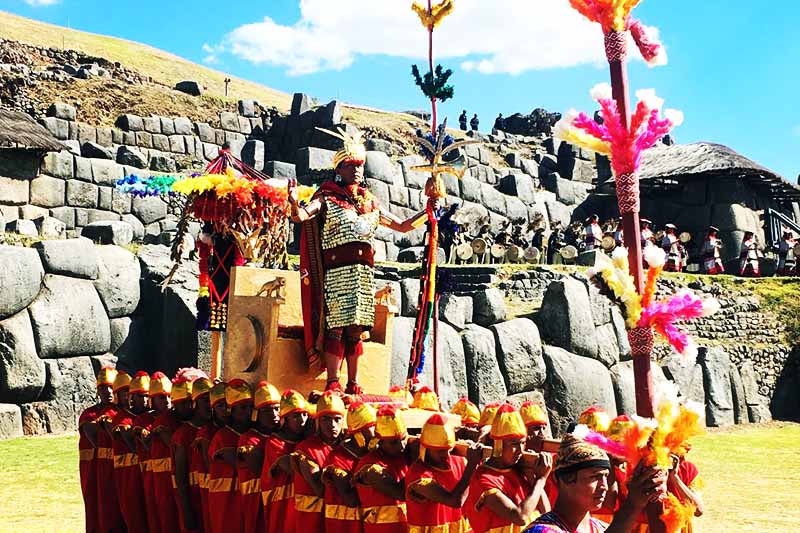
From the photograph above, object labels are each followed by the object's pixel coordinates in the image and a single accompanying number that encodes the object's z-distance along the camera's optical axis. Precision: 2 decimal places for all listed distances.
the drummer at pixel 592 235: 29.64
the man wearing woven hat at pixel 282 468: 6.89
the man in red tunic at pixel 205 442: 7.53
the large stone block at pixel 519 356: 17.39
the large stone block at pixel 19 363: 14.82
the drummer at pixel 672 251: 28.50
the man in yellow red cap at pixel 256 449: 7.12
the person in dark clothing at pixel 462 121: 50.69
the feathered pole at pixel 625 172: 4.38
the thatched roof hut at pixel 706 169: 35.25
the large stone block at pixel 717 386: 21.00
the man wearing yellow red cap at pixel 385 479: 6.05
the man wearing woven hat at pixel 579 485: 3.51
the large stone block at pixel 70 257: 15.82
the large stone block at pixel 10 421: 14.81
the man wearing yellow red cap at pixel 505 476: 5.49
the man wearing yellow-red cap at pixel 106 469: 8.80
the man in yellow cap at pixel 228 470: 7.30
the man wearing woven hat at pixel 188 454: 7.70
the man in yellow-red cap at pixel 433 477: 5.75
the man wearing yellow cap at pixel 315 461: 6.48
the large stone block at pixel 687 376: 20.20
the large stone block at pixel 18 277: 14.95
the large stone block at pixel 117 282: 16.53
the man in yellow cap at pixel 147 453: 8.21
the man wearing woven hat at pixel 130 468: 8.50
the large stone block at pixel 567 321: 18.50
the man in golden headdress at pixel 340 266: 7.93
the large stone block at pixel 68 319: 15.40
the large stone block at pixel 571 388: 17.56
